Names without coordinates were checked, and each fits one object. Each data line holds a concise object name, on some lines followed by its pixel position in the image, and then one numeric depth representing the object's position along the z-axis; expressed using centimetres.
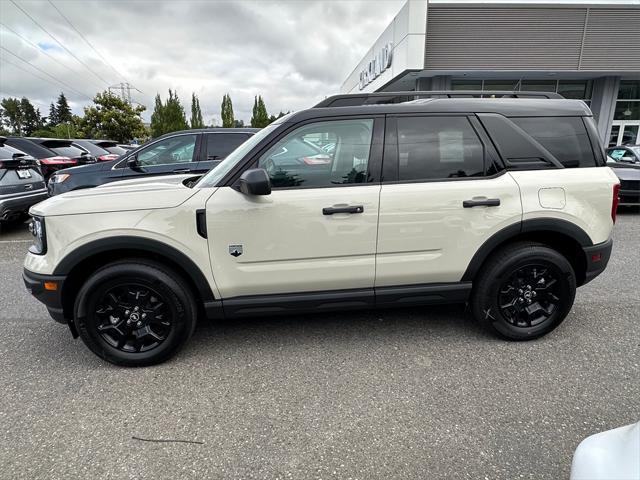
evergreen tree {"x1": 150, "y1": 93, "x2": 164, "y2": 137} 3884
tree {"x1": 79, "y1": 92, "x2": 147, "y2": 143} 3450
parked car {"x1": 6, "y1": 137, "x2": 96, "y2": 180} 924
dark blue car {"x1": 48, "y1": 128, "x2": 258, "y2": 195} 671
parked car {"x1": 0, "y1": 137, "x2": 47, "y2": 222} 651
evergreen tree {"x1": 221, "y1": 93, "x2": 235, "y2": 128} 5538
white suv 268
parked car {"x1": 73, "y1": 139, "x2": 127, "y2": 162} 1127
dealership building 1616
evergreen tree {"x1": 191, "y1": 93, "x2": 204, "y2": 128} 5156
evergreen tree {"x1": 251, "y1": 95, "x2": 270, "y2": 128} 5059
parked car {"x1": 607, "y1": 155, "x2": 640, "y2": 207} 801
